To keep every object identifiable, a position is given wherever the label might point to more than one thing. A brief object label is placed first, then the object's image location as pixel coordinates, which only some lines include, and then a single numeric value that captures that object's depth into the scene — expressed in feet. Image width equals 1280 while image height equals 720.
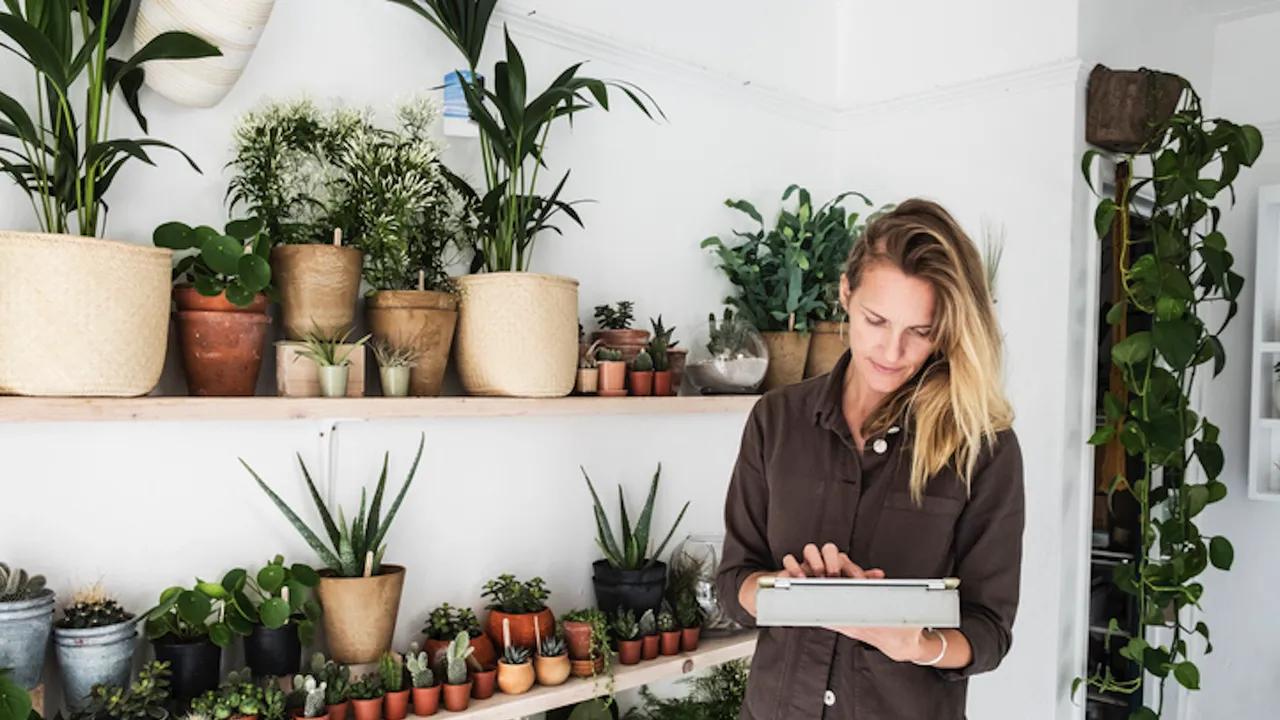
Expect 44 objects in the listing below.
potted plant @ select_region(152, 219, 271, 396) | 5.15
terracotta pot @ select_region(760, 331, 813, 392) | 8.48
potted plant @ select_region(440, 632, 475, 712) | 5.98
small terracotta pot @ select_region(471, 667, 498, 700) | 6.20
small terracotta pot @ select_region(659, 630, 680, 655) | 7.23
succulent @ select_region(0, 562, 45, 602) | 4.87
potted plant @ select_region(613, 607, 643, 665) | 6.99
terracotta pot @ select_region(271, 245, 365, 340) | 5.57
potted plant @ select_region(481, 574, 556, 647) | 6.64
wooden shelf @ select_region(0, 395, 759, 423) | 4.54
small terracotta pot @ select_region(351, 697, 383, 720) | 5.65
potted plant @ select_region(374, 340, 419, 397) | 5.95
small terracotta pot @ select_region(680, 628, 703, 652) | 7.38
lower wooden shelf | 6.17
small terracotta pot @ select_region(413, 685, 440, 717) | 5.86
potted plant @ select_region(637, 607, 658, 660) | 7.11
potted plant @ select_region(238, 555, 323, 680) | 5.51
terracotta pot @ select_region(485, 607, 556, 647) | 6.63
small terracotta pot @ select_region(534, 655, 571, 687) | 6.51
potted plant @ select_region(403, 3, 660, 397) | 6.23
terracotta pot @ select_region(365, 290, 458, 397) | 6.00
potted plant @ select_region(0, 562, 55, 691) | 4.71
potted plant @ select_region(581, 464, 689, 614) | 7.34
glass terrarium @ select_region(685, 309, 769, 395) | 8.04
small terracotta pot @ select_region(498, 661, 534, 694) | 6.31
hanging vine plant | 8.01
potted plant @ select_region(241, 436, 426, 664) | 5.87
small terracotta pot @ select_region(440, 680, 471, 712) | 5.98
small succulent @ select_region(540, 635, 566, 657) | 6.54
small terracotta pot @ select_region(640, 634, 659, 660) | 7.11
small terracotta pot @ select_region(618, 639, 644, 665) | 6.98
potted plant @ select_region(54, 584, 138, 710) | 4.97
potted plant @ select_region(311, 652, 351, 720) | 5.57
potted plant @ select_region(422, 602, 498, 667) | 6.39
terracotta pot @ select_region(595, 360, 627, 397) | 7.12
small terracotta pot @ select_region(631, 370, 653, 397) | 7.34
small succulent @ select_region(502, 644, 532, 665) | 6.36
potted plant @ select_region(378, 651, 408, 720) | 5.76
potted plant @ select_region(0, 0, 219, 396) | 4.46
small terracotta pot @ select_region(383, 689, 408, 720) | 5.75
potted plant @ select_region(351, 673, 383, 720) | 5.66
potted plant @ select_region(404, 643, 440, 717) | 5.86
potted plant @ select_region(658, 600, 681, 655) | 7.24
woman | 4.68
